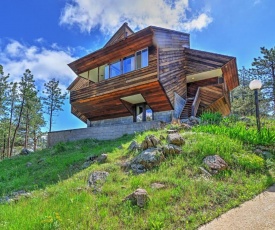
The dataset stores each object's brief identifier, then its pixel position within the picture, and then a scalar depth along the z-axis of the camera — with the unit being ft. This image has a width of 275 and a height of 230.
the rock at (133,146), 19.00
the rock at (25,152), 40.73
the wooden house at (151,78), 32.54
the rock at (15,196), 13.65
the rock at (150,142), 17.63
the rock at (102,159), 18.63
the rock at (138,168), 14.79
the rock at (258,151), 15.66
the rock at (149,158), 15.15
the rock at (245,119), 24.71
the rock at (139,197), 10.47
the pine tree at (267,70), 53.57
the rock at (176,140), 17.11
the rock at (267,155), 15.16
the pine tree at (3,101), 61.26
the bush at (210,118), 24.76
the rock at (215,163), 13.37
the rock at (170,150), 15.96
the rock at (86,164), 19.26
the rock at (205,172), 12.83
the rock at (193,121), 25.88
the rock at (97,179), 13.40
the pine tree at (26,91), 61.70
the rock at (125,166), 15.81
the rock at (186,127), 22.31
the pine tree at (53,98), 75.01
